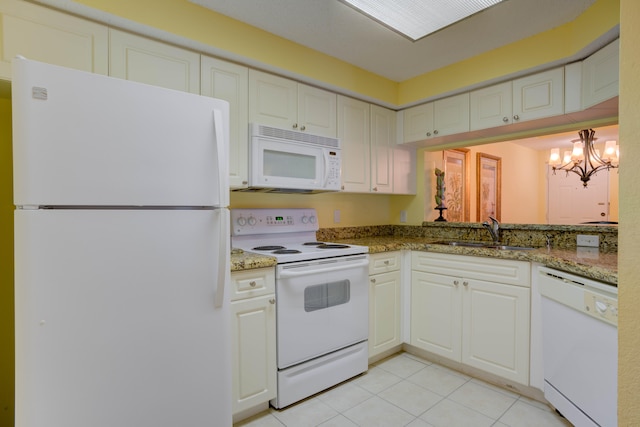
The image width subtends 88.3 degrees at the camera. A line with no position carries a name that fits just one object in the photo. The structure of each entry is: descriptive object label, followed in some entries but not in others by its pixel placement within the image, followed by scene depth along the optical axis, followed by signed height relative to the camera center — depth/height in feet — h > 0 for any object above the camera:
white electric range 6.34 -1.98
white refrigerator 3.46 -0.51
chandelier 12.42 +2.18
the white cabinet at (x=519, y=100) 7.13 +2.55
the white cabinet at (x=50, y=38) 4.60 +2.56
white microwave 6.95 +1.10
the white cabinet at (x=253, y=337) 5.75 -2.30
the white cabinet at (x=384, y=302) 7.96 -2.30
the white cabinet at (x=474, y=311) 6.72 -2.27
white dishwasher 4.60 -2.16
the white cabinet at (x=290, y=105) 7.13 +2.43
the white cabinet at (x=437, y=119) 8.68 +2.55
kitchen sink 8.23 -0.93
